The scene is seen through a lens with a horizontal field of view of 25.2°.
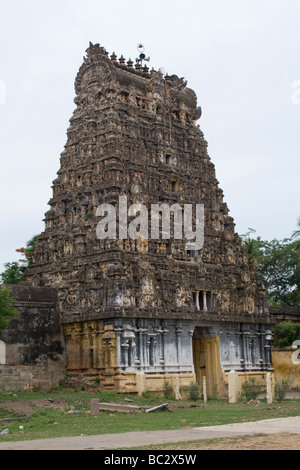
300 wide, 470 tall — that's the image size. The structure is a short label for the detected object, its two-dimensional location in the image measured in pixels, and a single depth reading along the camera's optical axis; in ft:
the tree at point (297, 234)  113.50
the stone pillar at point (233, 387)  97.76
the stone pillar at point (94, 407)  73.51
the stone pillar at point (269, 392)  92.68
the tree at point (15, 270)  147.23
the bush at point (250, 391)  99.60
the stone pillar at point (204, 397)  97.87
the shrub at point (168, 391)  103.07
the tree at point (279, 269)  175.52
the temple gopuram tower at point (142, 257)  106.22
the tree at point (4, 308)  84.89
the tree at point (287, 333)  132.87
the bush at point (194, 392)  99.86
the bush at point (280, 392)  94.58
